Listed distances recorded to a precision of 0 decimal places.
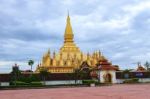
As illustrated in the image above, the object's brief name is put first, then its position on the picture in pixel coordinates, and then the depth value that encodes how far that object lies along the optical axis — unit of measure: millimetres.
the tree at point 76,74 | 26118
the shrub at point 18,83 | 22023
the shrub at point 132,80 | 26082
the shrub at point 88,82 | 22894
